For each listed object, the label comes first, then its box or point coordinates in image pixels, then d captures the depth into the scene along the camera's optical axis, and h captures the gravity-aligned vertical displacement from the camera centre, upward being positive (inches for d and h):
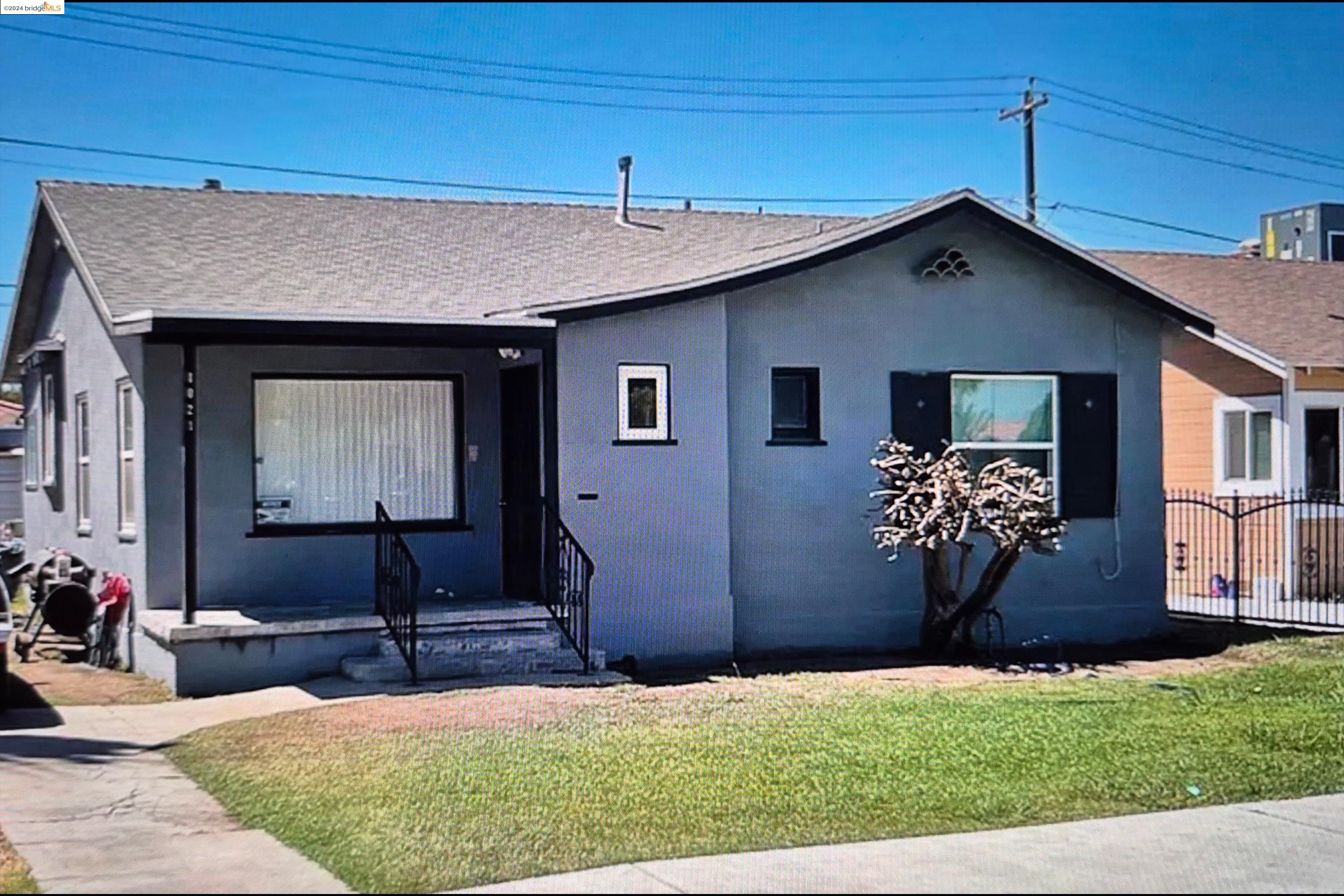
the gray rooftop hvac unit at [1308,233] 917.2 +124.2
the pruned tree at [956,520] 556.4 -25.3
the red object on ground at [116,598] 564.7 -49.3
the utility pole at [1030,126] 1147.3 +236.7
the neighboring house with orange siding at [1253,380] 748.0 +30.9
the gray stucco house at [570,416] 537.3 +13.2
